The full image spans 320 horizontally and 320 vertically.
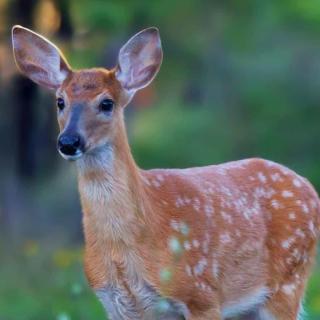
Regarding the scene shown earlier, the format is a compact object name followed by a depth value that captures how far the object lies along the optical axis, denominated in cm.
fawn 1845
